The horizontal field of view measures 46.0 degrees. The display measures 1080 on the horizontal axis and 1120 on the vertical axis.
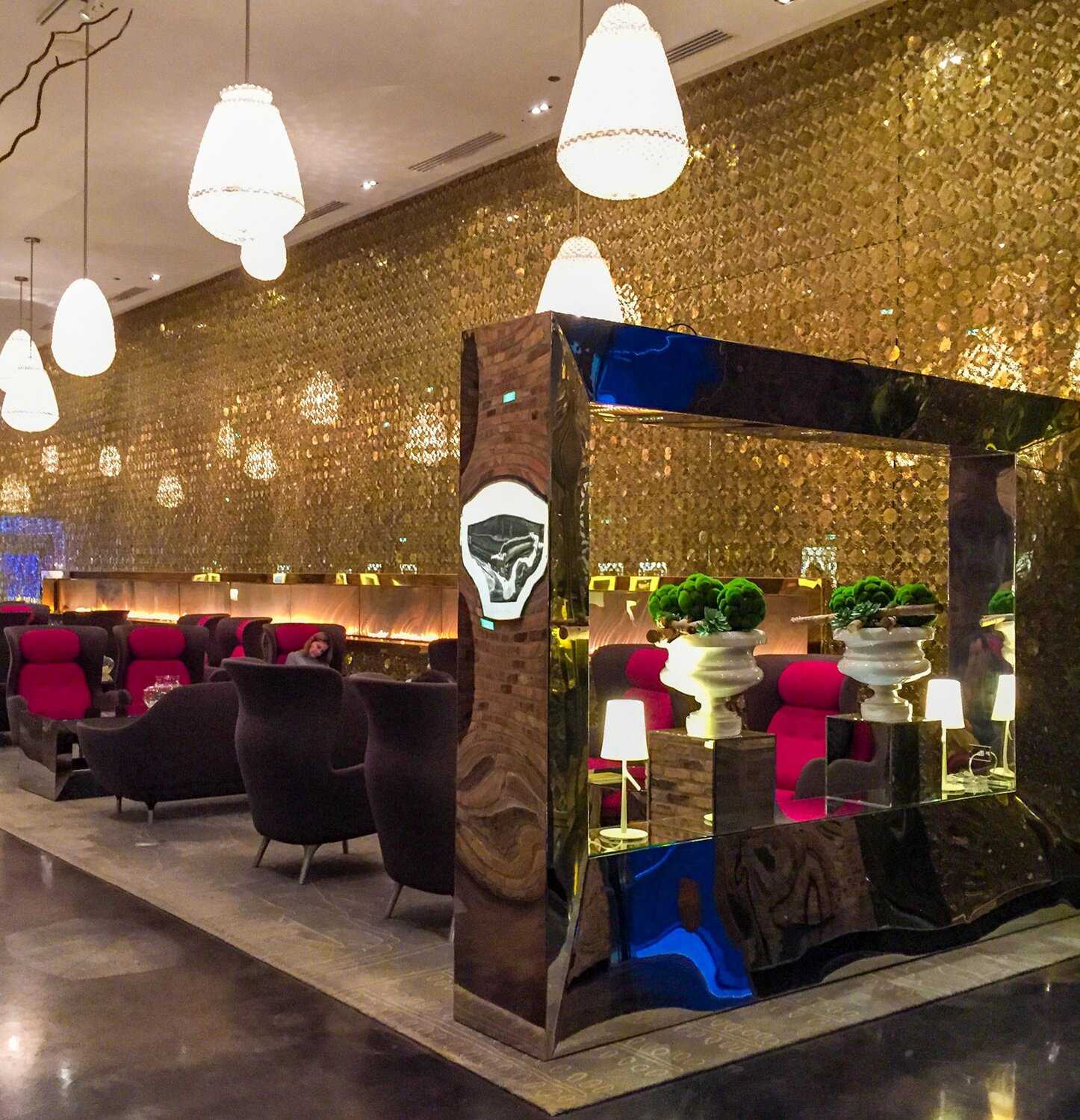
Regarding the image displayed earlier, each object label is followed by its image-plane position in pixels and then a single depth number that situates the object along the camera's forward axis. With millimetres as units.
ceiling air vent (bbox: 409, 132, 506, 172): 9562
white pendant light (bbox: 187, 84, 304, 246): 4852
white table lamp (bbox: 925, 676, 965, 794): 5062
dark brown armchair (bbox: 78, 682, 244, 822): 6938
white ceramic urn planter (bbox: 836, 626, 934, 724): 4734
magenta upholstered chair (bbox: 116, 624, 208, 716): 9164
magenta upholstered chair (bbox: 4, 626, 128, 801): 7875
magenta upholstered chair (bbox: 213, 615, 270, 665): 11219
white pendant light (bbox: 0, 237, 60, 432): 10453
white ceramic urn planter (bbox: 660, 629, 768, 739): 4109
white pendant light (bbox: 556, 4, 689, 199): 4488
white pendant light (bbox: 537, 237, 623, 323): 6445
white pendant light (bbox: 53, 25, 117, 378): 7066
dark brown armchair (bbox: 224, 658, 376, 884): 5781
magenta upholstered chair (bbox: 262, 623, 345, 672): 10523
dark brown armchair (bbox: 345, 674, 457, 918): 4883
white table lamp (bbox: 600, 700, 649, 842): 4086
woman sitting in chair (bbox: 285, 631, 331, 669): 8234
